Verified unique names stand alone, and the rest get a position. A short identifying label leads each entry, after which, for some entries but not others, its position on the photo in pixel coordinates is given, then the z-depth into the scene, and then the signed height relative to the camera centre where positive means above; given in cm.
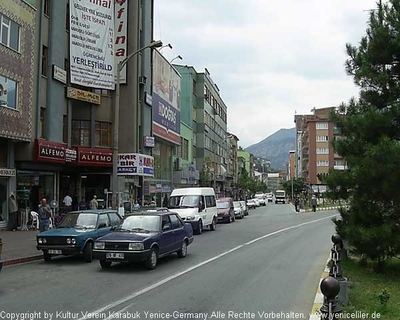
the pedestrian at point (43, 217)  2075 -147
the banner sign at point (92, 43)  3150 +917
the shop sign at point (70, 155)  2957 +164
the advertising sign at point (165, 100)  4353 +784
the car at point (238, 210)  4255 -231
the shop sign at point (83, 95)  3153 +573
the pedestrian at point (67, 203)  2997 -126
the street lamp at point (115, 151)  2245 +141
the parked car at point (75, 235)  1482 -160
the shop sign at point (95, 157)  3206 +167
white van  2575 -128
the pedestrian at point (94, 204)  2828 -124
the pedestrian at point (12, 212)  2495 -153
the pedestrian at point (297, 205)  6096 -265
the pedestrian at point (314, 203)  5967 -236
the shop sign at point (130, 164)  3559 +132
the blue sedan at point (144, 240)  1287 -158
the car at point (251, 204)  7421 -312
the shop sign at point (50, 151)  2608 +166
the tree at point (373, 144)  1091 +90
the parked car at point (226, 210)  3644 -199
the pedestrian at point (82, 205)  3089 -146
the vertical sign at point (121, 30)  3586 +1104
